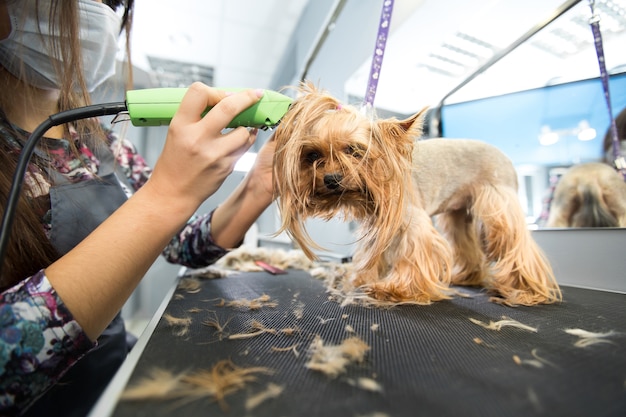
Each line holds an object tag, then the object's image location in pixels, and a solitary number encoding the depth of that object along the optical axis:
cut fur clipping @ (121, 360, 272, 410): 0.30
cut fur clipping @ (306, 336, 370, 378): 0.37
